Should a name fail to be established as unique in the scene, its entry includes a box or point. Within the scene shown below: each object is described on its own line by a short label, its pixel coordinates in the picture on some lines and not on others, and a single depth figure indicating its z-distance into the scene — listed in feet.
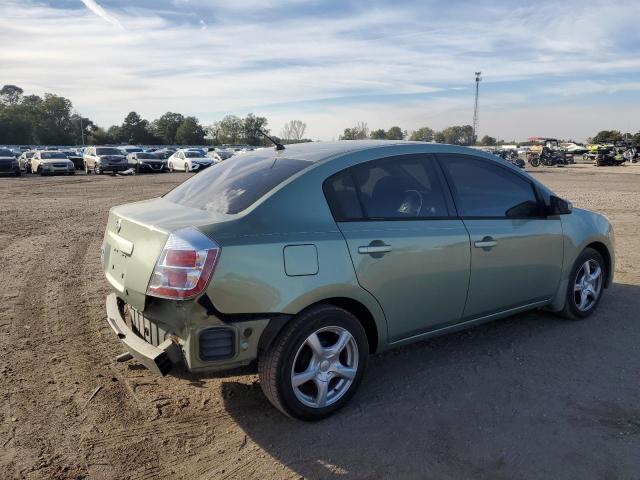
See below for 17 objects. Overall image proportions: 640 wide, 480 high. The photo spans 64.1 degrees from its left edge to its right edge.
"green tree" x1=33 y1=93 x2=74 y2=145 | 316.81
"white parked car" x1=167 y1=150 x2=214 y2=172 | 118.52
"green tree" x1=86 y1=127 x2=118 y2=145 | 348.38
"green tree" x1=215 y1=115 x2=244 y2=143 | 400.47
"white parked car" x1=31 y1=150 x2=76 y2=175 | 106.73
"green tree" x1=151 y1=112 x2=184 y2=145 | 392.90
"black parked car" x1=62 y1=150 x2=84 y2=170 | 130.11
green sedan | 9.32
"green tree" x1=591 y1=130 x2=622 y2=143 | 249.26
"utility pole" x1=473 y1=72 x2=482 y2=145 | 225.52
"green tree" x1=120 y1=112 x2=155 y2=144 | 360.28
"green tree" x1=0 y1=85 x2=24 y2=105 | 374.02
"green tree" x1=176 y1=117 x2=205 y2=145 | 385.09
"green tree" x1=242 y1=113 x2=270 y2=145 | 338.21
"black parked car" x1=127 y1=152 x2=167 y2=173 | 117.70
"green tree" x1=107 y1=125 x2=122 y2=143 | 357.61
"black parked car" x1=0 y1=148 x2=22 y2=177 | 99.35
